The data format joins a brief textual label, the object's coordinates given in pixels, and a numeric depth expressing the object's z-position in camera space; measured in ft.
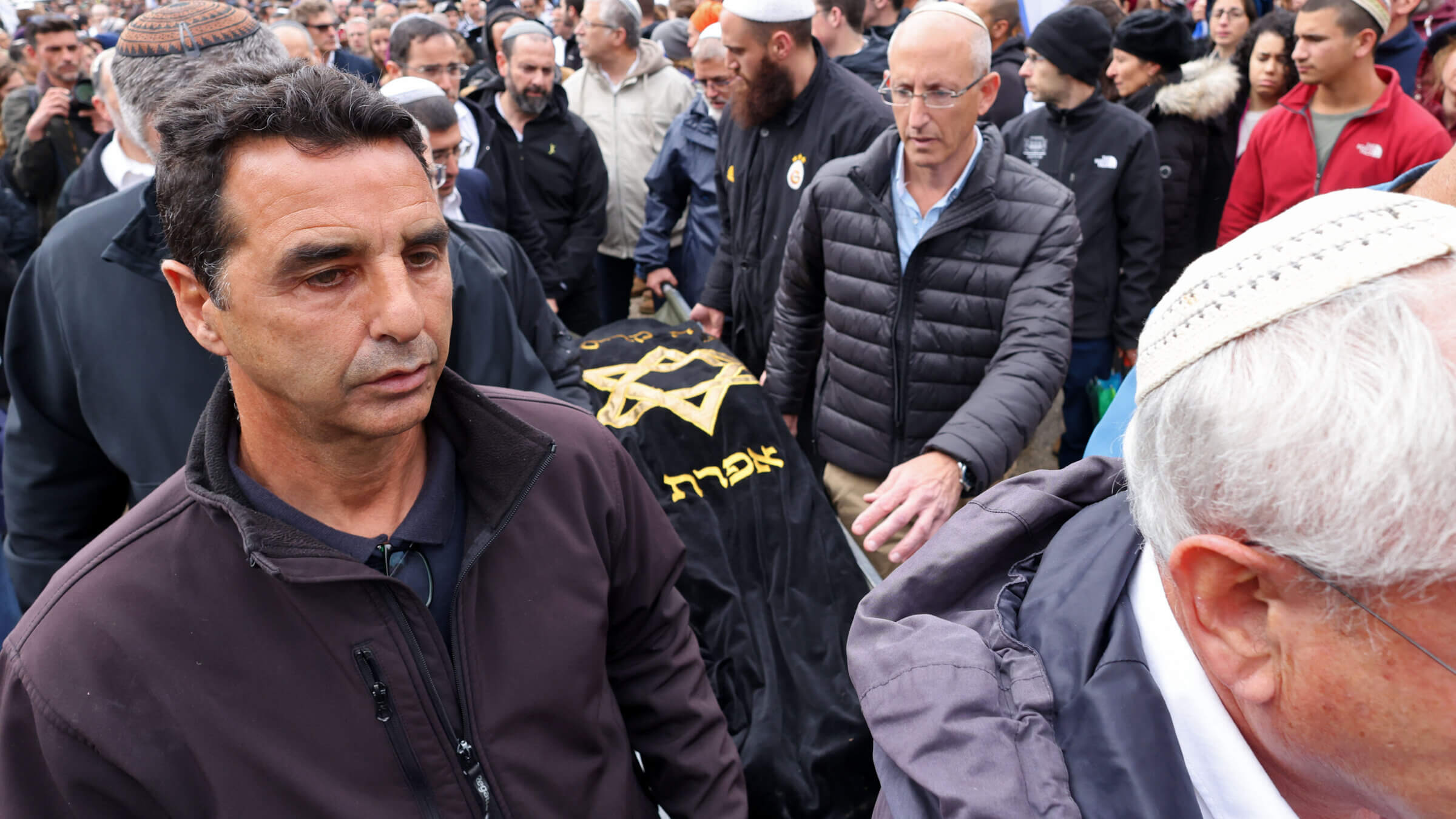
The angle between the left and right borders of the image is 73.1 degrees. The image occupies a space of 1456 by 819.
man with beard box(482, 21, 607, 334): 17.70
